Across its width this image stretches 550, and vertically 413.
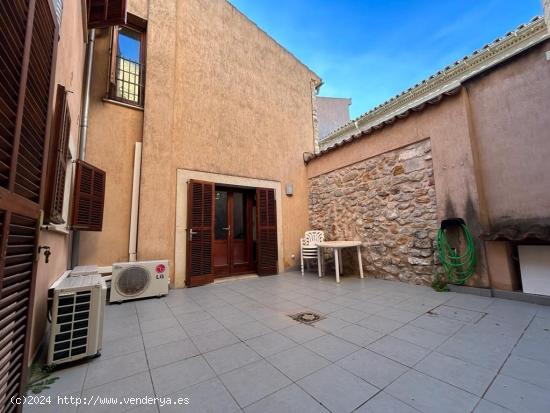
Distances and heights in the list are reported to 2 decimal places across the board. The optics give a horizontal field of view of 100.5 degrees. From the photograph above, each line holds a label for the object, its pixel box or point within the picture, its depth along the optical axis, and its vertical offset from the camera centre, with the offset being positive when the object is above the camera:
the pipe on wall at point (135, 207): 3.88 +0.48
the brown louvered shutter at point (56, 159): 1.74 +0.61
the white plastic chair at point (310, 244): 5.16 -0.33
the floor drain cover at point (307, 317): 2.45 -0.97
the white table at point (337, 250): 4.20 -0.40
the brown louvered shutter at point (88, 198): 3.07 +0.54
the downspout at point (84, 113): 3.52 +2.01
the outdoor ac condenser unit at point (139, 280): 3.27 -0.67
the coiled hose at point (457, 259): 3.19 -0.46
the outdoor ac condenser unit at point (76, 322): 1.71 -0.67
